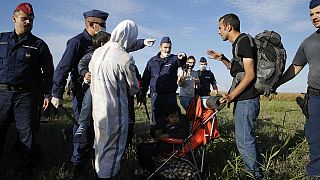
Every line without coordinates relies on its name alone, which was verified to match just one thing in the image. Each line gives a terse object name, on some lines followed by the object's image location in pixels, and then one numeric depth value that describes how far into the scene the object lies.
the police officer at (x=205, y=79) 7.77
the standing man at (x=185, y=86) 6.39
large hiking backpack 2.90
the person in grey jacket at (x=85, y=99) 3.18
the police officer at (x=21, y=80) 3.26
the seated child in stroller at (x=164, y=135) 3.39
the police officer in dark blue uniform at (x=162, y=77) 4.96
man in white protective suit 2.67
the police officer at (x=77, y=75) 3.35
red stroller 3.13
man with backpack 2.90
